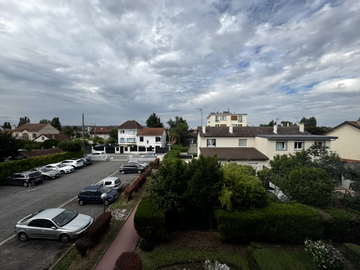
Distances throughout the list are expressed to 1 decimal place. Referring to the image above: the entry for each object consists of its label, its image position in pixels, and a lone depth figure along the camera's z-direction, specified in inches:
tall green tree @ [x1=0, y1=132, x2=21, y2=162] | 830.2
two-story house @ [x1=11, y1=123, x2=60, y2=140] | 2389.3
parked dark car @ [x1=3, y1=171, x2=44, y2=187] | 744.5
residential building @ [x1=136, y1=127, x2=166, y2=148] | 1862.7
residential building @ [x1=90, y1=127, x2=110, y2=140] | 3247.0
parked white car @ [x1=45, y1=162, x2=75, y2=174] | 951.2
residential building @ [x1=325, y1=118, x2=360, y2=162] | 1125.1
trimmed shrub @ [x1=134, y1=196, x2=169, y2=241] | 331.3
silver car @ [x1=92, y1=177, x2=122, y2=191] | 643.6
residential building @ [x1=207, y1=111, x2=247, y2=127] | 2464.3
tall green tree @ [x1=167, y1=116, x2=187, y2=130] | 2994.6
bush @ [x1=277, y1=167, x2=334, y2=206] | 382.6
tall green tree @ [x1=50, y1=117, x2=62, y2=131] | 3599.9
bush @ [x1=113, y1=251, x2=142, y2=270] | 234.7
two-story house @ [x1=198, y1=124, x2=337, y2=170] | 963.3
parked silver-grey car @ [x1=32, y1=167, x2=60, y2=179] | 832.9
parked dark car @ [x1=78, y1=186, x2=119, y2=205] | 538.9
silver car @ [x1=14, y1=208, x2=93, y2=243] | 355.3
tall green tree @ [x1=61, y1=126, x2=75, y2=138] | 2783.0
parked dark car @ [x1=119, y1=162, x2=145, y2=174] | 952.3
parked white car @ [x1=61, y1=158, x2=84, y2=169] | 1053.2
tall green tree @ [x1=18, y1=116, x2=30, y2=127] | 4052.7
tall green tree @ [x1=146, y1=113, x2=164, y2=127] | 2645.2
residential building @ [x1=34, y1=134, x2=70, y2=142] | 2156.7
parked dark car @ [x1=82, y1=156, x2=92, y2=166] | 1167.1
